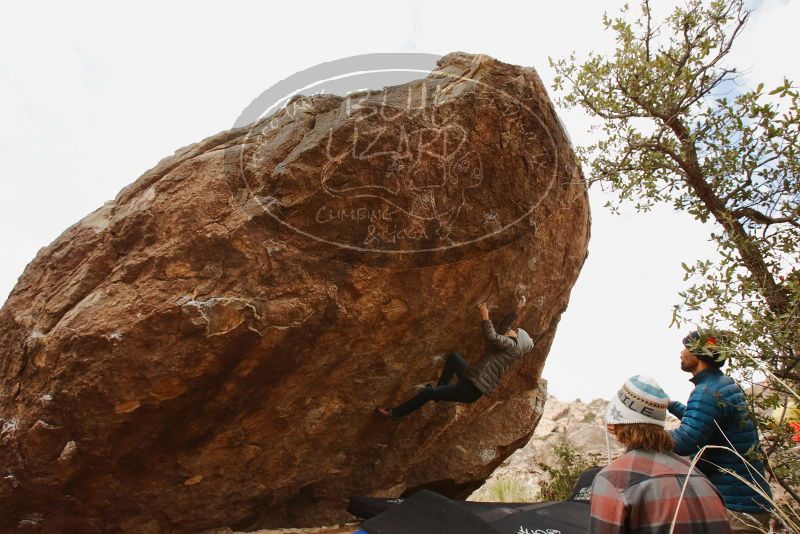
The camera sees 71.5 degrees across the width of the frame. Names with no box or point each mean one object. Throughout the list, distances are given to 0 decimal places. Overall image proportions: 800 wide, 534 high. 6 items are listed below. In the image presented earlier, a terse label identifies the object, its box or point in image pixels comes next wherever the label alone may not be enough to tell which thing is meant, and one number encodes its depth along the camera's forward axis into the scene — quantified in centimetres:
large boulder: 497
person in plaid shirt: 251
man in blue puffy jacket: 437
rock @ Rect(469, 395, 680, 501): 1085
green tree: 412
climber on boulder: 624
